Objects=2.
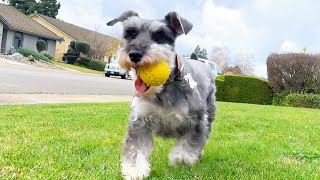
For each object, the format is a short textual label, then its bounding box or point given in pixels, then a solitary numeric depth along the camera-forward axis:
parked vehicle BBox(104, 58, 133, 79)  32.42
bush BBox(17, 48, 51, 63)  37.61
